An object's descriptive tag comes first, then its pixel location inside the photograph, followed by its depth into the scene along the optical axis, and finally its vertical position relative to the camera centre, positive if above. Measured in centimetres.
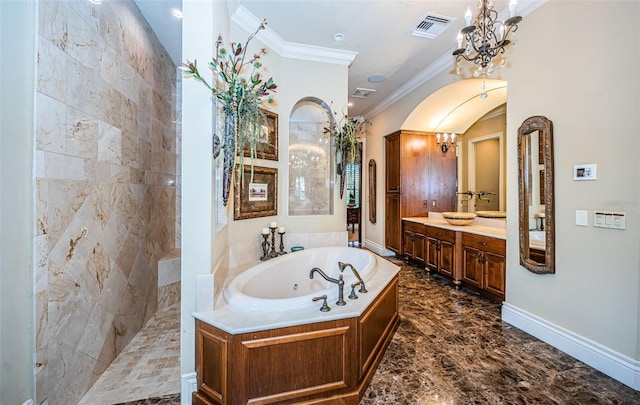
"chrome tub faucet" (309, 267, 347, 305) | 179 -57
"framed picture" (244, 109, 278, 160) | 287 +72
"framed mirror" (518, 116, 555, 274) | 235 +10
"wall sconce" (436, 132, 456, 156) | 498 +119
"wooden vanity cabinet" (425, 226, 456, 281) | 379 -68
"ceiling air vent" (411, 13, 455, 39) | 278 +194
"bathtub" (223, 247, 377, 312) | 172 -64
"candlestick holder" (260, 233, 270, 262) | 289 -47
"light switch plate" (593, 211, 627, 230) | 188 -10
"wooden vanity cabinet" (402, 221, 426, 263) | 445 -62
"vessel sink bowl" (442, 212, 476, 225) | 394 -19
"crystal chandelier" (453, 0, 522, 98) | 200 +132
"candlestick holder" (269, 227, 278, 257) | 293 -44
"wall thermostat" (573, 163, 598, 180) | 204 +26
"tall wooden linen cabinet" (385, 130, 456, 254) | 491 +51
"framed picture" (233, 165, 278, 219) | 262 +12
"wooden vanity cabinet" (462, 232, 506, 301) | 304 -72
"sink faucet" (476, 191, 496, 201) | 449 +20
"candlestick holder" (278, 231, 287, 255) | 305 -46
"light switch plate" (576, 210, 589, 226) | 210 -10
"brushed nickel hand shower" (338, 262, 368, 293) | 200 -61
